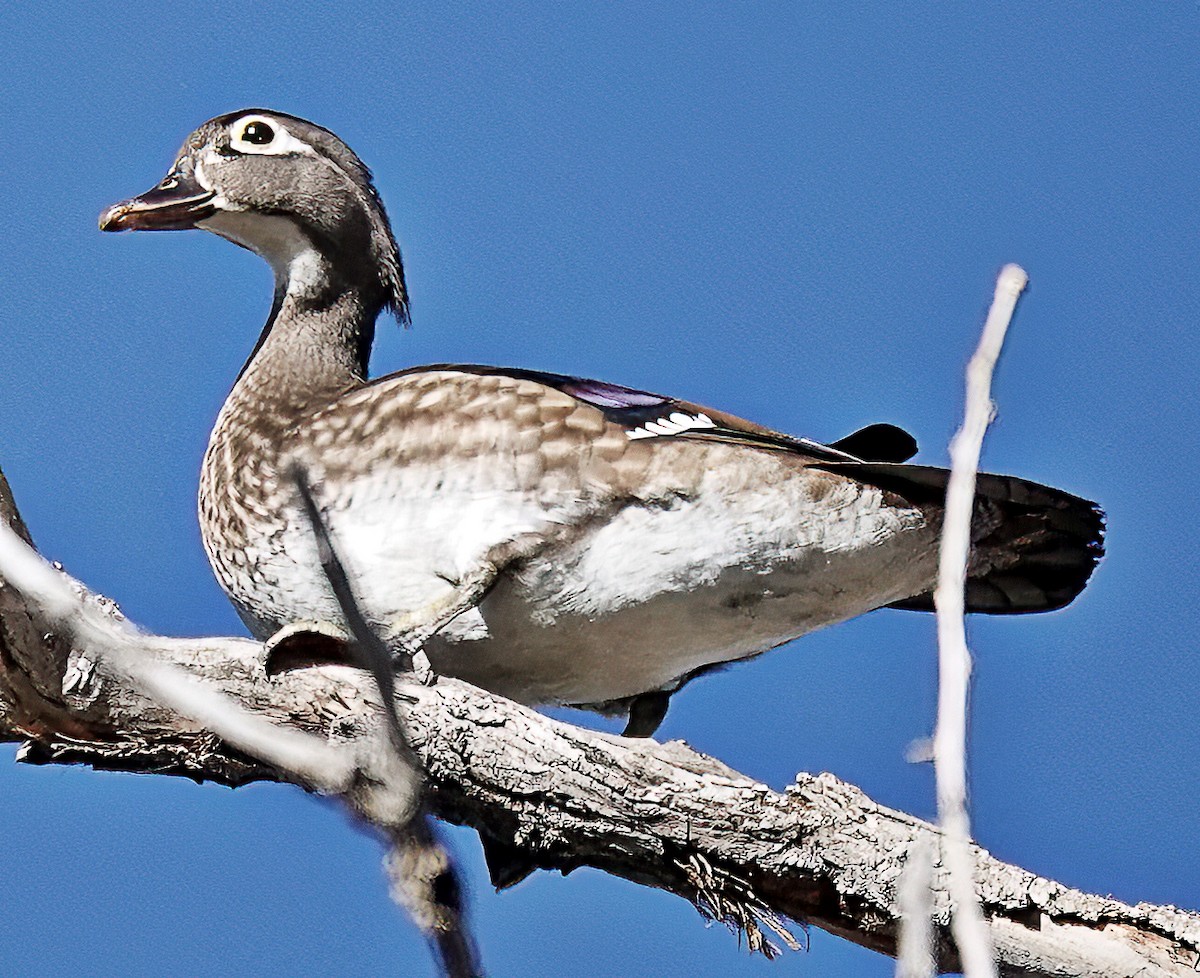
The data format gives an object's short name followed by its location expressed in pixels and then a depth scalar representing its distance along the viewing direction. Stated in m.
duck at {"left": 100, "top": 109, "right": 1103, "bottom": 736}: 8.94
